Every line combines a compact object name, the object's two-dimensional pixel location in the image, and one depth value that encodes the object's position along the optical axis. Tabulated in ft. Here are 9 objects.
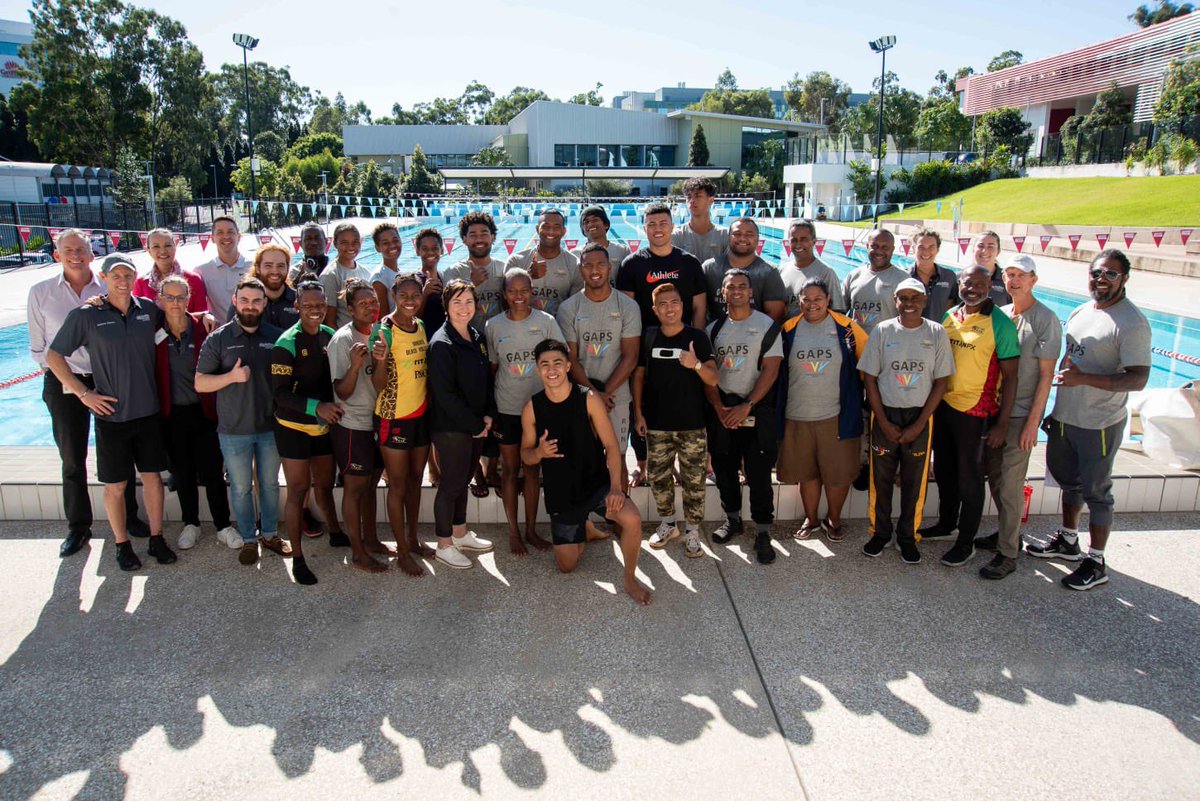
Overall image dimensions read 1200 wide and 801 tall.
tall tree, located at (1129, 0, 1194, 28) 202.59
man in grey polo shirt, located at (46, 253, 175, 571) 13.69
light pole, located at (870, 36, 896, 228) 93.45
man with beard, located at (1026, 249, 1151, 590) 12.78
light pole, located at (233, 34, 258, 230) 89.92
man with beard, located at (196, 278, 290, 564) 13.53
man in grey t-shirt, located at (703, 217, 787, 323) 15.67
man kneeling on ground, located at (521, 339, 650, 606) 13.16
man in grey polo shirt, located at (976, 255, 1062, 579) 13.43
